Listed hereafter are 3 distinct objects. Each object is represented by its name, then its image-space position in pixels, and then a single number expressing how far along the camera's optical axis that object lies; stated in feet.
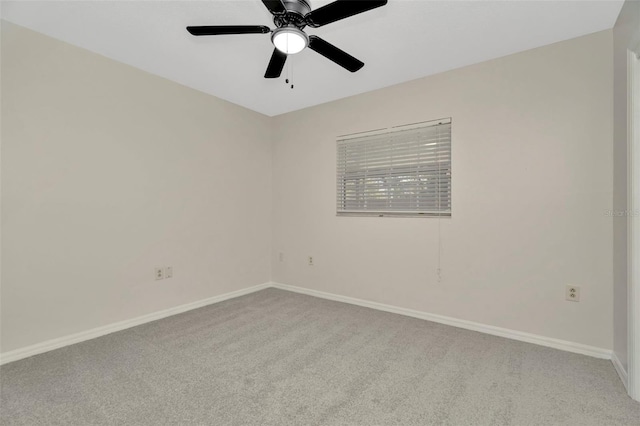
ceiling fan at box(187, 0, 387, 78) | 5.00
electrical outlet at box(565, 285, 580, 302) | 7.36
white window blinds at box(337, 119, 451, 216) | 9.44
